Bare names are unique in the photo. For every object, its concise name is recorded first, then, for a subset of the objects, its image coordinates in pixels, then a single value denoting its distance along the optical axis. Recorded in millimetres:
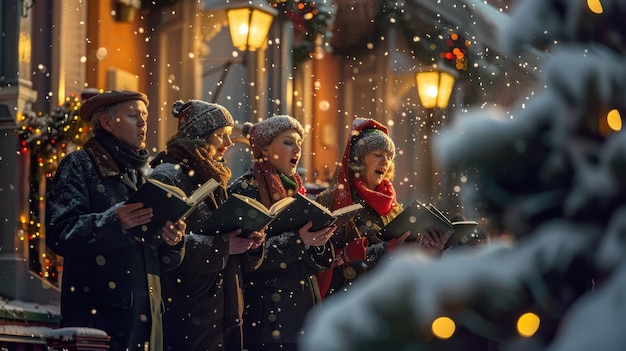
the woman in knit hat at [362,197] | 10650
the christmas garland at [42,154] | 14938
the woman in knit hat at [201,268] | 9333
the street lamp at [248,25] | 17327
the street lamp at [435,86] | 19110
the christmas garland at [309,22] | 21149
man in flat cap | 8028
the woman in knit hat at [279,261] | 9706
